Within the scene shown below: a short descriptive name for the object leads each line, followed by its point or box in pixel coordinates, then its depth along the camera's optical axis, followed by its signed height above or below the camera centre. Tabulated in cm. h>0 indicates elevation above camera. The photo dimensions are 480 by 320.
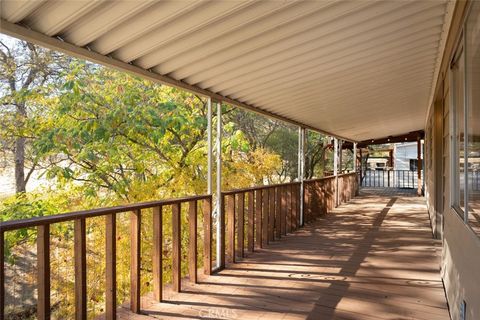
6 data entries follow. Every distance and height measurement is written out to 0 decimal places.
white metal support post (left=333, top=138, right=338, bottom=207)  990 -2
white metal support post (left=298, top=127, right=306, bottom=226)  687 +20
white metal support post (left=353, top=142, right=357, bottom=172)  1335 +57
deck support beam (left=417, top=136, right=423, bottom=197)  1307 -14
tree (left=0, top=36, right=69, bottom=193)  912 +244
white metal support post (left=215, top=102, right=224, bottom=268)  406 -37
